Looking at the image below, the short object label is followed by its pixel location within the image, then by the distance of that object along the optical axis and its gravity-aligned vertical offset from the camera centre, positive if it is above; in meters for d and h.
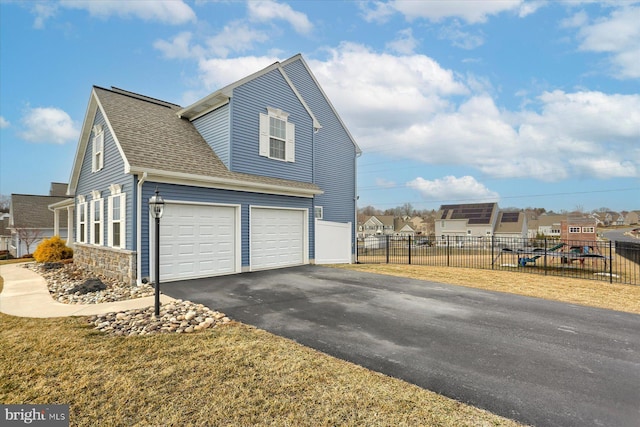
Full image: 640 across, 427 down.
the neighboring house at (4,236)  33.93 -1.83
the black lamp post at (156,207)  6.08 +0.24
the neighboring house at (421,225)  73.89 -2.09
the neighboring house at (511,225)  49.81 -1.36
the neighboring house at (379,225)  71.01 -1.74
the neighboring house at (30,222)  25.81 -0.18
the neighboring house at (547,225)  66.81 -1.90
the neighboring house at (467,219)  49.50 -0.34
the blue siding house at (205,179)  8.83 +1.32
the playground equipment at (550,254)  12.25 -1.63
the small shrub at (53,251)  15.04 -1.60
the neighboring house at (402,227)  68.69 -2.21
